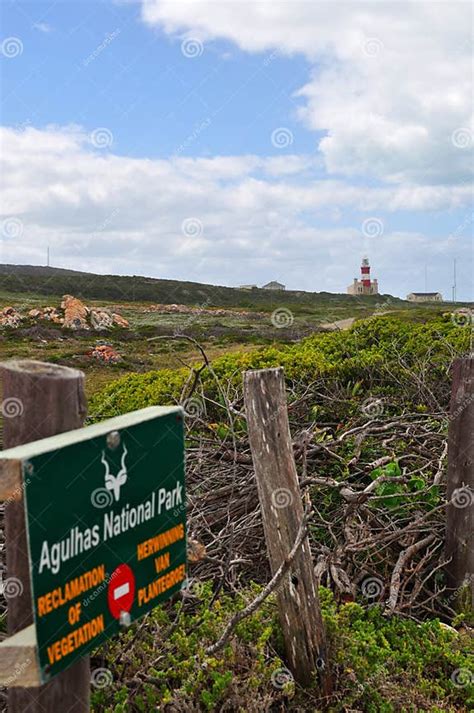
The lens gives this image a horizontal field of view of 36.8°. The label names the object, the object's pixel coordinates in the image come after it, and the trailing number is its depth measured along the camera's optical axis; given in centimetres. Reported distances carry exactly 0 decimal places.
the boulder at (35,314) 2831
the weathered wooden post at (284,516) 296
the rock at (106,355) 1828
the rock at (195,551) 239
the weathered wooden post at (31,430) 188
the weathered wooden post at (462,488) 435
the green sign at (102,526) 173
